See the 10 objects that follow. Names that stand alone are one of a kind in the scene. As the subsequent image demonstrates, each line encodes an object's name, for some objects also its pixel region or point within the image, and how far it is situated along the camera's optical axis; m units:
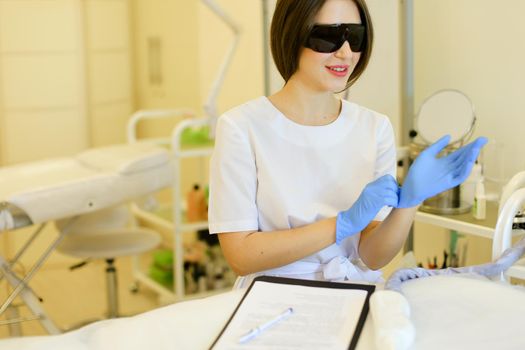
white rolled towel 0.99
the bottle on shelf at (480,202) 1.87
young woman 1.43
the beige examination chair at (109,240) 2.72
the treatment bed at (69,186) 2.10
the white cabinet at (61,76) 3.57
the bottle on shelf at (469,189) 1.97
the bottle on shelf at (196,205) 3.11
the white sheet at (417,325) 1.04
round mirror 1.96
